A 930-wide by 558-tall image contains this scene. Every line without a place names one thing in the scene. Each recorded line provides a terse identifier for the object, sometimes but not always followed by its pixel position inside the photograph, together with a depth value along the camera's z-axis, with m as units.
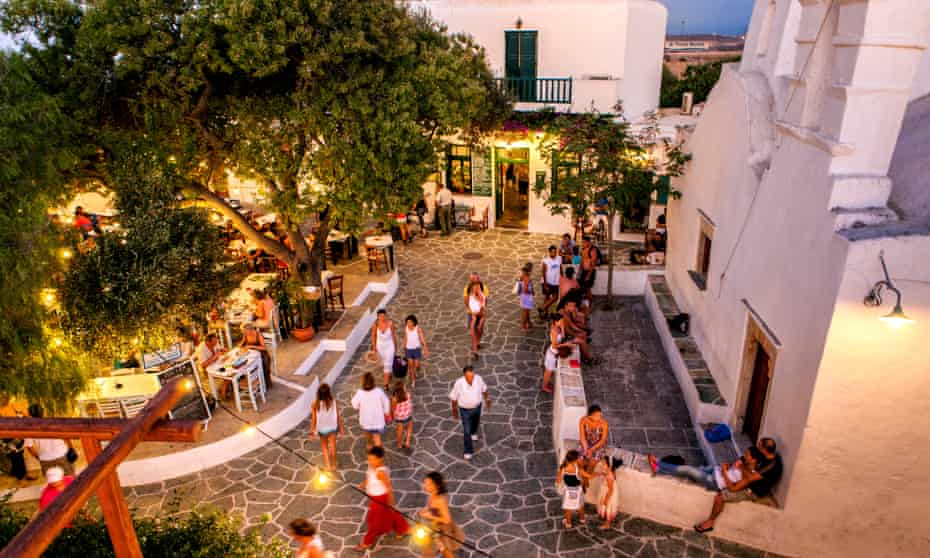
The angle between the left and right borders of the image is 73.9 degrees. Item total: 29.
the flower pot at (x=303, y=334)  12.57
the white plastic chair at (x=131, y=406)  9.40
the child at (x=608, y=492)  8.05
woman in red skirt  7.66
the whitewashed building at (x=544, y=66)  17.97
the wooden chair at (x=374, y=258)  15.97
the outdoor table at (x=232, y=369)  10.12
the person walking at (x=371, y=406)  9.13
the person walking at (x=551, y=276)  13.42
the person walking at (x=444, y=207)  19.09
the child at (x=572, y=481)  7.89
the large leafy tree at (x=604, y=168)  13.17
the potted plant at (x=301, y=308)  12.57
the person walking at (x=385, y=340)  10.75
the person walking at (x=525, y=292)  12.63
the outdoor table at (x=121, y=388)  9.24
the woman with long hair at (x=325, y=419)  8.97
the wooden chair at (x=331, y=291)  13.94
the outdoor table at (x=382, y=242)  15.85
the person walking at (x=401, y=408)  9.28
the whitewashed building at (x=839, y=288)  6.38
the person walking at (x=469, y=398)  9.16
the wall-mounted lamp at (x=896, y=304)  5.94
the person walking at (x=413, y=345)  10.88
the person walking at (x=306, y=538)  6.37
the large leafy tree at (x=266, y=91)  10.25
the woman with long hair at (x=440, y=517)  7.09
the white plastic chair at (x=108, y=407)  9.31
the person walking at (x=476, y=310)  11.84
